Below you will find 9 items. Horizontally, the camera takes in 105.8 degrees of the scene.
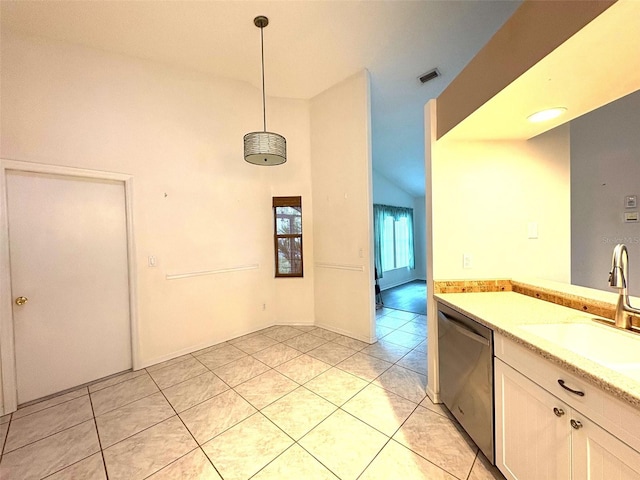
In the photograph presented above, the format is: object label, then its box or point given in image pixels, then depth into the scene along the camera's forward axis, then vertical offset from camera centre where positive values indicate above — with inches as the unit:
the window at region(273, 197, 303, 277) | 147.0 -2.9
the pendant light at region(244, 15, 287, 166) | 85.0 +32.9
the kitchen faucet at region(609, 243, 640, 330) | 44.9 -10.3
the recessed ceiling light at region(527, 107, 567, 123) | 56.4 +28.0
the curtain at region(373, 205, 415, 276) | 222.7 -4.2
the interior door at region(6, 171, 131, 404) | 81.4 -14.7
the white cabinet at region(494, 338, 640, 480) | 29.5 -29.5
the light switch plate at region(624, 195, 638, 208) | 96.0 +11.1
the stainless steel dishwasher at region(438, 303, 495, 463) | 52.6 -35.0
